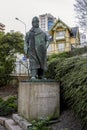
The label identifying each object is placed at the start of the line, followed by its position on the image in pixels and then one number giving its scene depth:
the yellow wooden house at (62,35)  34.41
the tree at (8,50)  20.69
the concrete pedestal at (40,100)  7.30
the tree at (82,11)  23.17
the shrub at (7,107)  9.82
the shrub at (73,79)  5.67
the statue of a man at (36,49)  7.96
